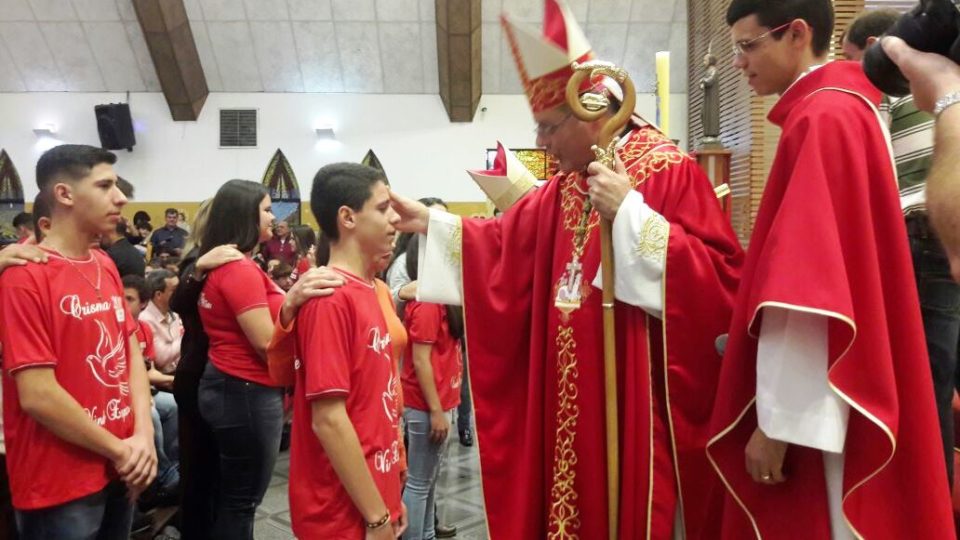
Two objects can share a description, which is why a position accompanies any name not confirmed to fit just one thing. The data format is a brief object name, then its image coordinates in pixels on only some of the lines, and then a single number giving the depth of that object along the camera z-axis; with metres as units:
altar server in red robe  1.35
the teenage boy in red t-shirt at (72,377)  1.90
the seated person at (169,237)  9.26
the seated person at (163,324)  4.32
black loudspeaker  10.27
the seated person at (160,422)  3.78
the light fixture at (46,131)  10.70
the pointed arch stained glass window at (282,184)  10.74
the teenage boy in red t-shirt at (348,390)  1.72
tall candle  2.09
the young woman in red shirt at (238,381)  2.56
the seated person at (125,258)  4.28
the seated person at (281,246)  7.54
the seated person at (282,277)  5.24
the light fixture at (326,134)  10.72
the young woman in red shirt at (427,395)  3.07
